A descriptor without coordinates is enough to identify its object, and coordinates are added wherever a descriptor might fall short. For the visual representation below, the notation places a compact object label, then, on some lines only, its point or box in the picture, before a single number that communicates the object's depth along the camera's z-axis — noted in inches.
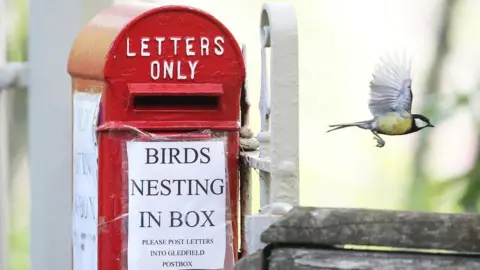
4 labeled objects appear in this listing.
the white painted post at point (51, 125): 277.3
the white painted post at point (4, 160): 294.7
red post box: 210.4
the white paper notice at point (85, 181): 219.1
